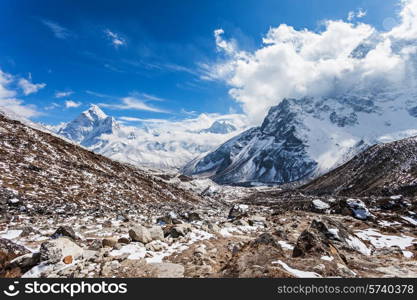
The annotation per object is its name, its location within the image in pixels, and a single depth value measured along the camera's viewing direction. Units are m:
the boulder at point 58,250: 11.41
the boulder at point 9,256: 11.13
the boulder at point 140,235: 15.38
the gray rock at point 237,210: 42.80
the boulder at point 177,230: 17.75
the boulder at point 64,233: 16.92
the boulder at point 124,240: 14.95
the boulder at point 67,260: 11.68
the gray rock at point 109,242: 14.60
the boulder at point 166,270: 10.95
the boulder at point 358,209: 36.06
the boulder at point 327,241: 12.78
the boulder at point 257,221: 28.53
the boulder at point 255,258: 10.11
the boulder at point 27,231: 18.22
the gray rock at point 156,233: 16.38
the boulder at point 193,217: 30.80
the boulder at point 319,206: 46.35
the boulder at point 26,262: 11.28
